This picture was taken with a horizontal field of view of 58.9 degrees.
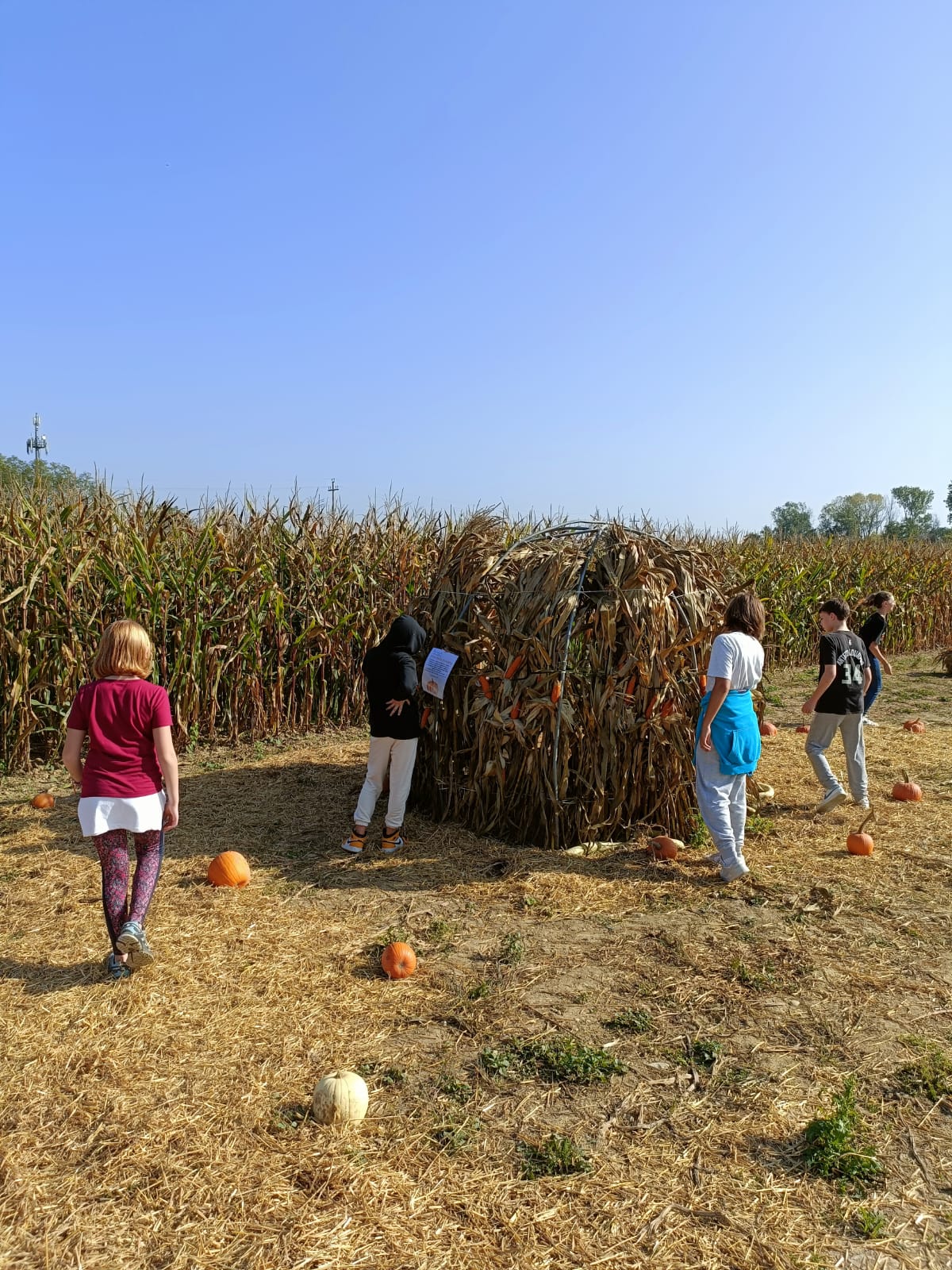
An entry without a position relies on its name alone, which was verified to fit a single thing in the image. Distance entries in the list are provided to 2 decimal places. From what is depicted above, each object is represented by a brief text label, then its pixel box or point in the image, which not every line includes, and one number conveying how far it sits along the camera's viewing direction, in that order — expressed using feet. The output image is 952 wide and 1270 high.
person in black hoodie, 18.70
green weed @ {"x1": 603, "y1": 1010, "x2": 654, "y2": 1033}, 12.16
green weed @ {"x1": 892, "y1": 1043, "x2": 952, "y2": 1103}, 10.75
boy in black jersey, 21.22
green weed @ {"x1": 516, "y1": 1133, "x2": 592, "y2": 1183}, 9.22
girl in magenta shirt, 12.76
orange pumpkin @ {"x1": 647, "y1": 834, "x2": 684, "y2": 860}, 18.89
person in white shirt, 17.01
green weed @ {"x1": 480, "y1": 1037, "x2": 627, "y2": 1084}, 11.03
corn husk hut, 19.22
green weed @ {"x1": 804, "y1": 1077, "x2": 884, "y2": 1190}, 9.25
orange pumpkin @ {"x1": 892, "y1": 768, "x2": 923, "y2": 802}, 24.13
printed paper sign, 19.69
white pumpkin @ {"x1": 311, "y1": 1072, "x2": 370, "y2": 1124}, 9.80
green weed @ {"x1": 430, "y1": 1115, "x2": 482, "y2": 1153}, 9.57
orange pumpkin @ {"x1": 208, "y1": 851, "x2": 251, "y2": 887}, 17.26
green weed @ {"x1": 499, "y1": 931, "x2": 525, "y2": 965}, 14.25
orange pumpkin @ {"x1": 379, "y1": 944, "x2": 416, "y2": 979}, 13.50
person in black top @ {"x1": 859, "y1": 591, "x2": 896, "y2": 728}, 26.02
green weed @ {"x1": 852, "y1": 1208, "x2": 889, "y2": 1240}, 8.45
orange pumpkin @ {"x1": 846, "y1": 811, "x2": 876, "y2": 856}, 19.66
